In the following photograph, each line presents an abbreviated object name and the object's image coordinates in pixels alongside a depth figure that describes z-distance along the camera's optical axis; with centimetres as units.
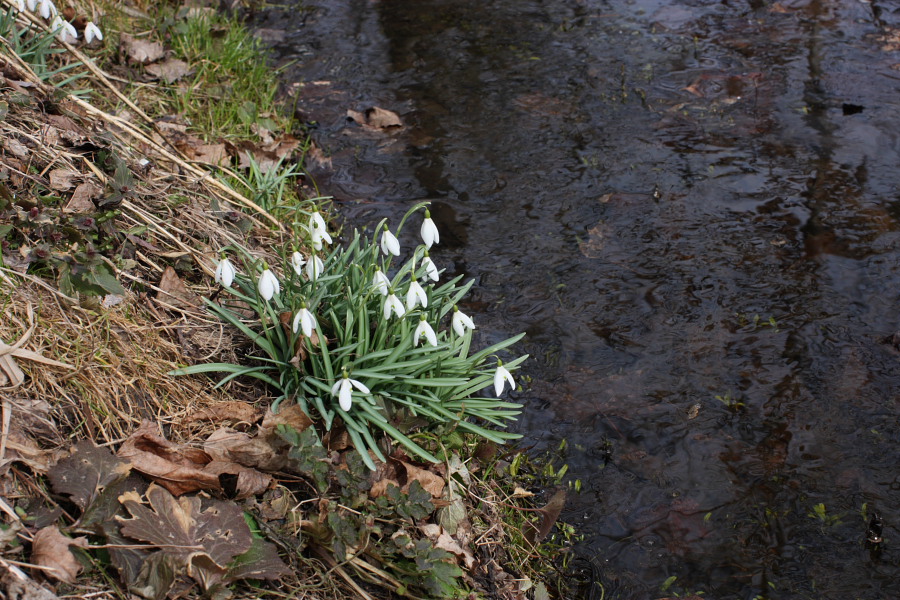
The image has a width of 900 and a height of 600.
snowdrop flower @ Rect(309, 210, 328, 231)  270
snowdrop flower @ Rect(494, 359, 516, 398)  255
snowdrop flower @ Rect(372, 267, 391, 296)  265
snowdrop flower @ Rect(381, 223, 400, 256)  264
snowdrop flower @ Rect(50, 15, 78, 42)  342
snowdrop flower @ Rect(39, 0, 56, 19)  325
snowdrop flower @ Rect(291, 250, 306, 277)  274
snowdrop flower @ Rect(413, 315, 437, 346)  252
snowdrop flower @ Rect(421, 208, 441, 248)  260
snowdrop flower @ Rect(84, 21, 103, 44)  350
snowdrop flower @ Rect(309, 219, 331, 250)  272
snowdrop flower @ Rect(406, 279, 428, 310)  249
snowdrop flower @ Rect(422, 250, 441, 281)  267
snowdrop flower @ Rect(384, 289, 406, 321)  247
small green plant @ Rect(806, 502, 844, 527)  278
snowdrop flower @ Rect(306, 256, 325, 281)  265
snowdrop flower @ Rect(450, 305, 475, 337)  268
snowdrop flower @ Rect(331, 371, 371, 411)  230
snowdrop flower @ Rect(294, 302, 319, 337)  237
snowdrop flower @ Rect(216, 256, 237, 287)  250
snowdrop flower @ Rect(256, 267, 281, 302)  242
